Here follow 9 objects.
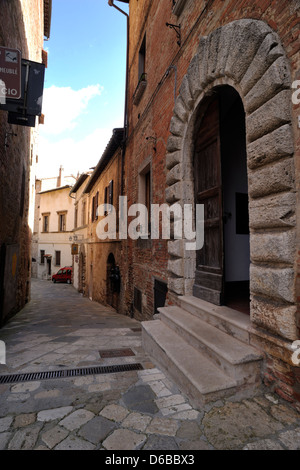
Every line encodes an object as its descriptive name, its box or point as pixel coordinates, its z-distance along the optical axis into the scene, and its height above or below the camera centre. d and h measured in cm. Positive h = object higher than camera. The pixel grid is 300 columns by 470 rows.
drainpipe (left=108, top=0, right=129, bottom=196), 873 +415
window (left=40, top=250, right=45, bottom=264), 3037 -81
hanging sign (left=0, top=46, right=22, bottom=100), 442 +298
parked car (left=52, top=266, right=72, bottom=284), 2647 -272
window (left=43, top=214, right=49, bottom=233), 3032 +302
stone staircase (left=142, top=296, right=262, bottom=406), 216 -105
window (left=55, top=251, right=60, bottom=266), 2896 -100
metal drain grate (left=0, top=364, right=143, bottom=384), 275 -137
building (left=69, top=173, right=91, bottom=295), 1827 +96
